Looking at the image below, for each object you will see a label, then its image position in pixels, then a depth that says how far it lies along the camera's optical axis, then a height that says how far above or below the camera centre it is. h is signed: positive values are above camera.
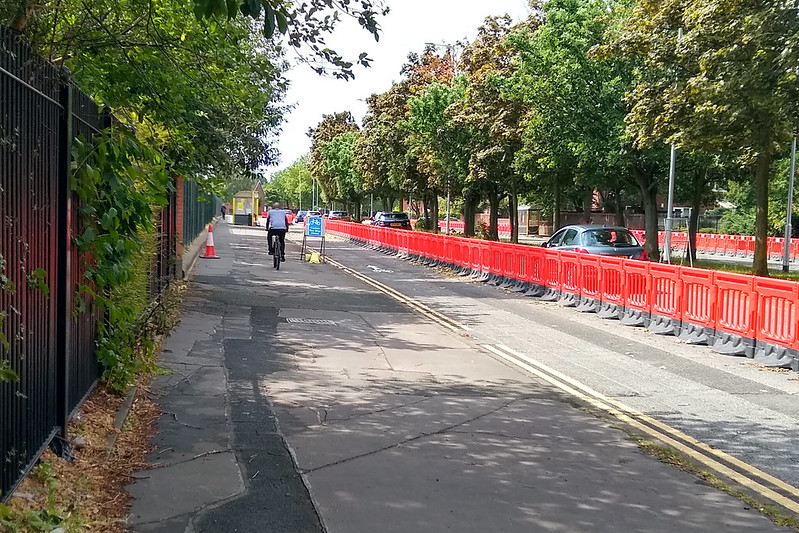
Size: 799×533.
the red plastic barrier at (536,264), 19.02 -0.99
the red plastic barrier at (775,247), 41.47 -0.99
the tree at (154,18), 7.42 +1.97
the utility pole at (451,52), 52.38 +10.86
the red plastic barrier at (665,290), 13.27 -1.06
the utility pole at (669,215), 23.02 +0.31
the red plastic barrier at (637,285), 14.27 -1.08
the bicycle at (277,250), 24.09 -0.98
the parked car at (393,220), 56.06 -0.04
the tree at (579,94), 26.22 +4.22
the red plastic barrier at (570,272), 17.25 -1.05
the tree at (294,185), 124.32 +5.47
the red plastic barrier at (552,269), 18.27 -1.04
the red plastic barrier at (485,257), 22.77 -0.99
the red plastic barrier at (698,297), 12.32 -1.09
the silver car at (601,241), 20.16 -0.43
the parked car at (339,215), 77.00 +0.29
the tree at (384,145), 51.41 +4.91
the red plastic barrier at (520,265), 20.06 -1.05
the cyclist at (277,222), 23.41 -0.15
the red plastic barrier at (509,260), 20.75 -0.98
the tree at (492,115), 33.09 +4.44
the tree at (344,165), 72.69 +4.89
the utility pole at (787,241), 29.72 -0.47
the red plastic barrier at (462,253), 24.81 -1.00
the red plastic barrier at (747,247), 42.66 -1.03
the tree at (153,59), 8.51 +1.71
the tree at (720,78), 16.31 +3.29
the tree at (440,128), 39.44 +4.48
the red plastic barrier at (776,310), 10.49 -1.09
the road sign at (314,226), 31.20 -0.33
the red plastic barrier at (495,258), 21.86 -0.98
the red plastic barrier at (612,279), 15.26 -1.04
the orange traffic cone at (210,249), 27.52 -1.15
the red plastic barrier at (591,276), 16.20 -1.05
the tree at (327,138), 83.88 +8.54
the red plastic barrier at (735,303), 11.35 -1.08
